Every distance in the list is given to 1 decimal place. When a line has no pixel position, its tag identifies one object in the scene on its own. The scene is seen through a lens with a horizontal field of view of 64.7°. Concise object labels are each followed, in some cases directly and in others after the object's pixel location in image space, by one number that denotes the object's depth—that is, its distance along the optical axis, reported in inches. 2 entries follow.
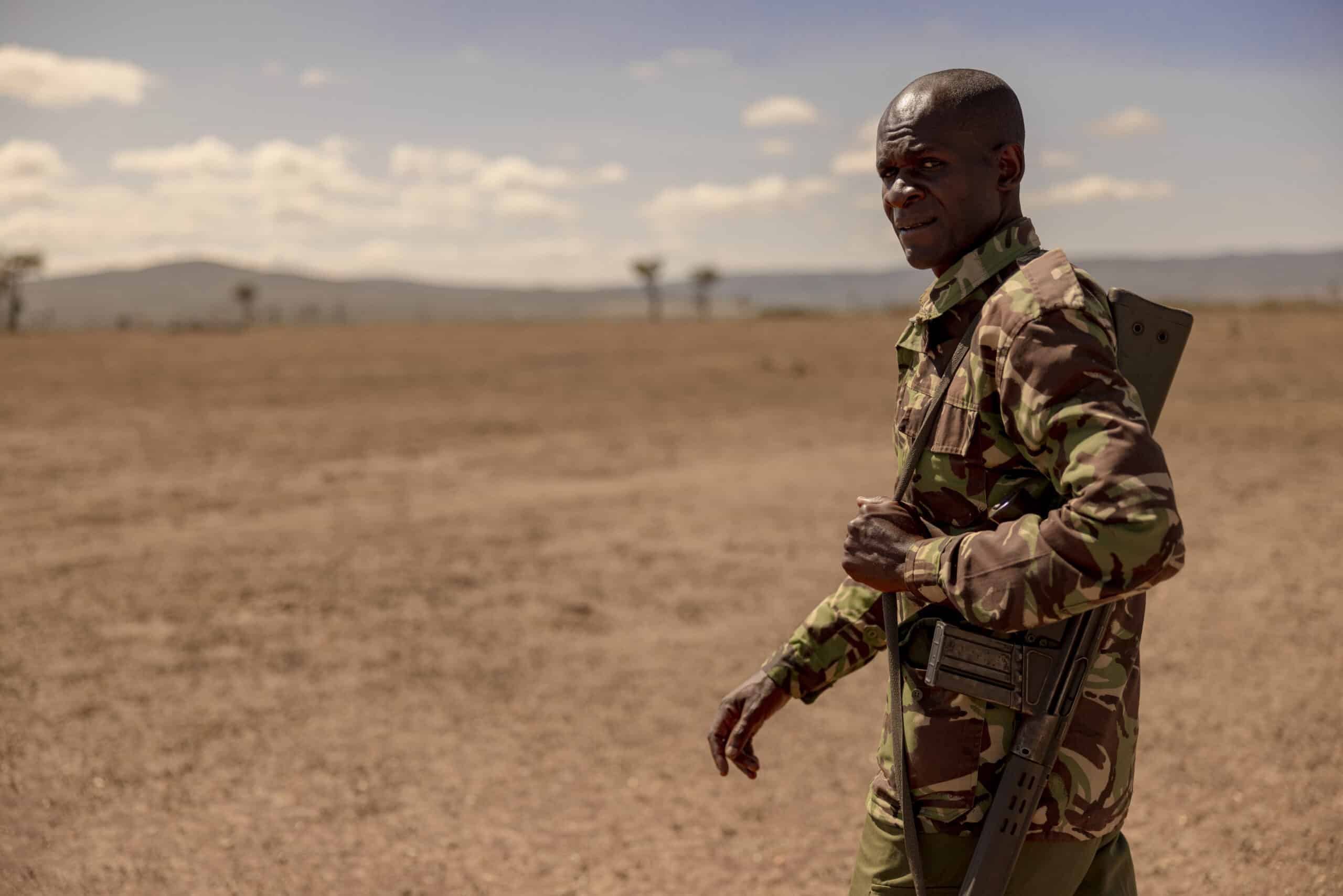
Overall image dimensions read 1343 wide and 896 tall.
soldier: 56.7
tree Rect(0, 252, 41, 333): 1827.0
